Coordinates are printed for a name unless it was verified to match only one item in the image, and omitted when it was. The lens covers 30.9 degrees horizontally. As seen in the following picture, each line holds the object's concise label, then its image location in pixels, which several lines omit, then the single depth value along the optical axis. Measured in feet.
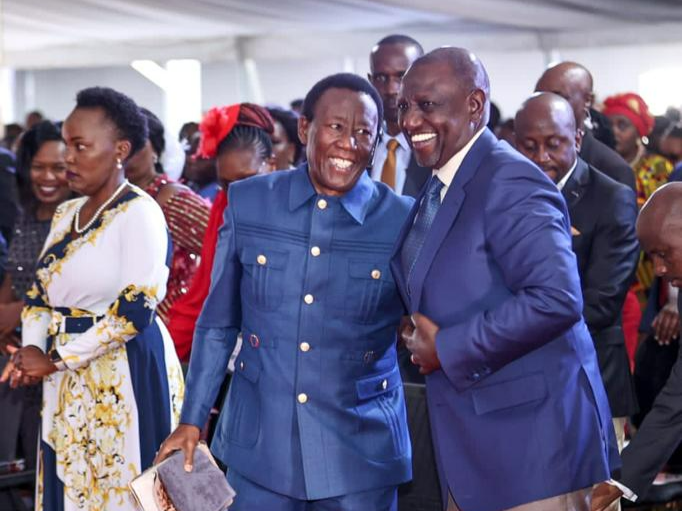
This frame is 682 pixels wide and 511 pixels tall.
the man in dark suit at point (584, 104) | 16.40
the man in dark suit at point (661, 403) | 10.98
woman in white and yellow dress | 13.60
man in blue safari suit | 10.82
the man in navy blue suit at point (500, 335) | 9.12
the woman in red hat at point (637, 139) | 24.45
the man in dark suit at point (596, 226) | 14.06
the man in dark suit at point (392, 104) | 17.22
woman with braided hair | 16.11
